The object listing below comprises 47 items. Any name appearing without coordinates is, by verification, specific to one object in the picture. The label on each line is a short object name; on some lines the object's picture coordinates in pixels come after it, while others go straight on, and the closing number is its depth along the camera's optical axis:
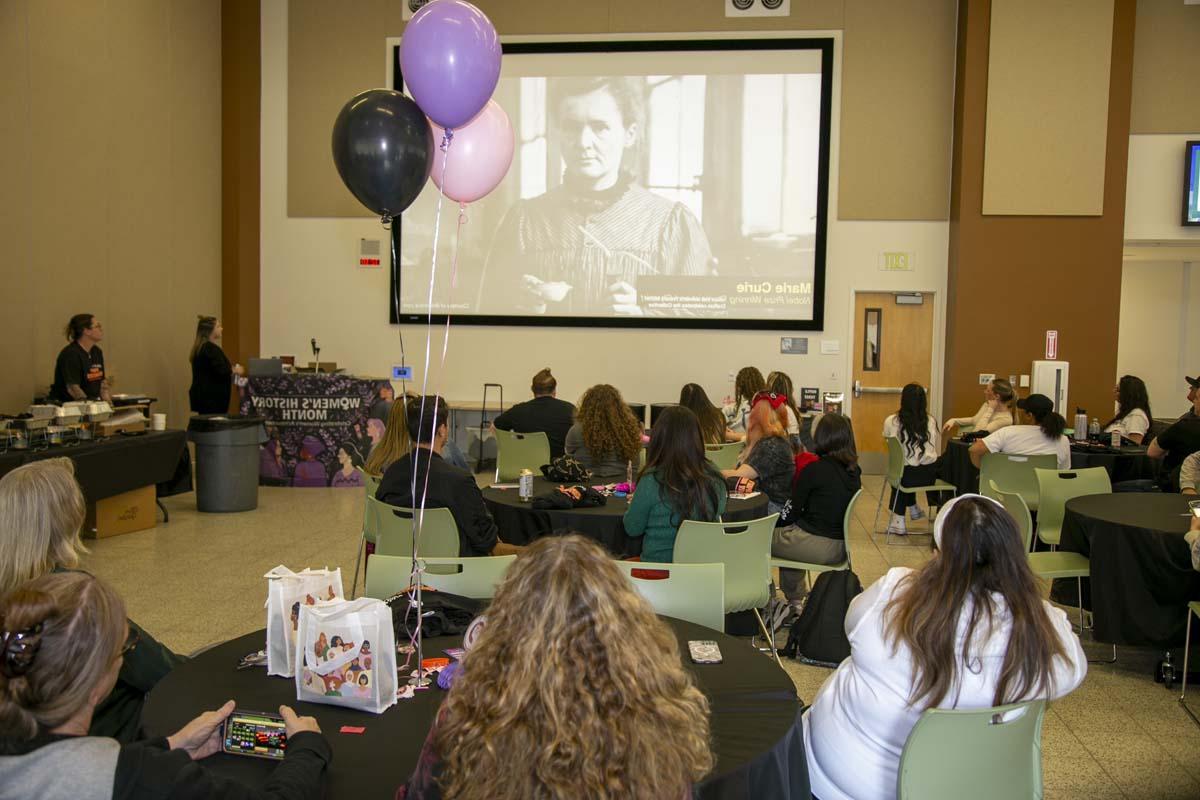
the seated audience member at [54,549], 2.40
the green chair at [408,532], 4.12
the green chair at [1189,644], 4.03
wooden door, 10.66
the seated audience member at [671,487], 4.05
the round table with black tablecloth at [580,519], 4.56
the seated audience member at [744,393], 7.34
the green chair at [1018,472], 6.18
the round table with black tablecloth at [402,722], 1.87
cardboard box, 6.96
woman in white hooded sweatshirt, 2.20
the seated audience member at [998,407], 8.00
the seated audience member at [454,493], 4.12
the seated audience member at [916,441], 7.40
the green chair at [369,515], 4.71
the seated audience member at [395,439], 4.42
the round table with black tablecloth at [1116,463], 7.02
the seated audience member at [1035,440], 6.45
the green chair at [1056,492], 5.46
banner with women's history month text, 9.12
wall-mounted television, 10.02
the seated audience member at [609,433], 5.64
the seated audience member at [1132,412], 7.76
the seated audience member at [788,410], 6.70
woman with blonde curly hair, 1.39
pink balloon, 4.39
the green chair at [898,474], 7.35
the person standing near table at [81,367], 7.52
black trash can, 7.88
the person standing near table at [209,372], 8.96
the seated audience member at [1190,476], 5.38
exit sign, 10.54
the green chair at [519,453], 6.72
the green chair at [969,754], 2.02
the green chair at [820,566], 4.64
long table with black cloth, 5.98
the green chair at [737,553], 3.93
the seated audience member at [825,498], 4.66
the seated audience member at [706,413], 6.35
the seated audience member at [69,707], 1.49
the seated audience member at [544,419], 7.06
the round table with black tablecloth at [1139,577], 4.35
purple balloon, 3.66
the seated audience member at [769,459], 5.45
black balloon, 3.45
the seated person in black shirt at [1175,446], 5.94
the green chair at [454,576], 3.04
